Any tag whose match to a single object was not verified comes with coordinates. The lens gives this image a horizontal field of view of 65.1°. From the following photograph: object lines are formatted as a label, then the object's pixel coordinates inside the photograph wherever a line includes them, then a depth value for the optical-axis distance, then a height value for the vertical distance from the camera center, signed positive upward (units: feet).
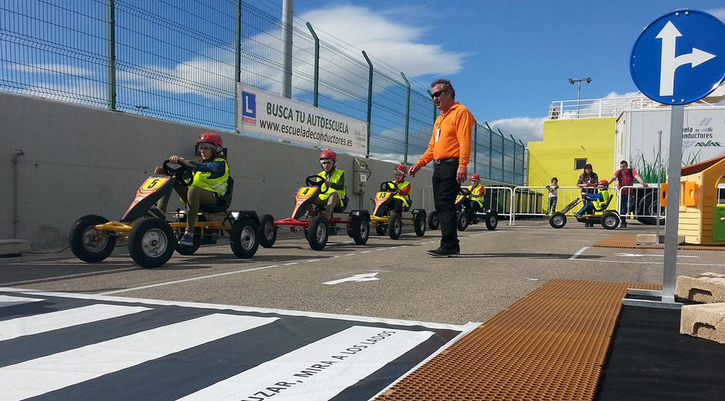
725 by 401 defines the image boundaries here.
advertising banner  37.04 +4.55
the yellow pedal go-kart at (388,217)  35.35 -2.14
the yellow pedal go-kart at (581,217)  52.08 -2.63
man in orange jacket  23.59 +0.92
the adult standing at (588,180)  56.54 +0.92
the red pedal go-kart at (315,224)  26.84 -2.04
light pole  142.00 +27.24
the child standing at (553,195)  60.70 -0.79
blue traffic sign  11.98 +2.91
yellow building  98.99 +7.05
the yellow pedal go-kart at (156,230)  19.12 -1.86
